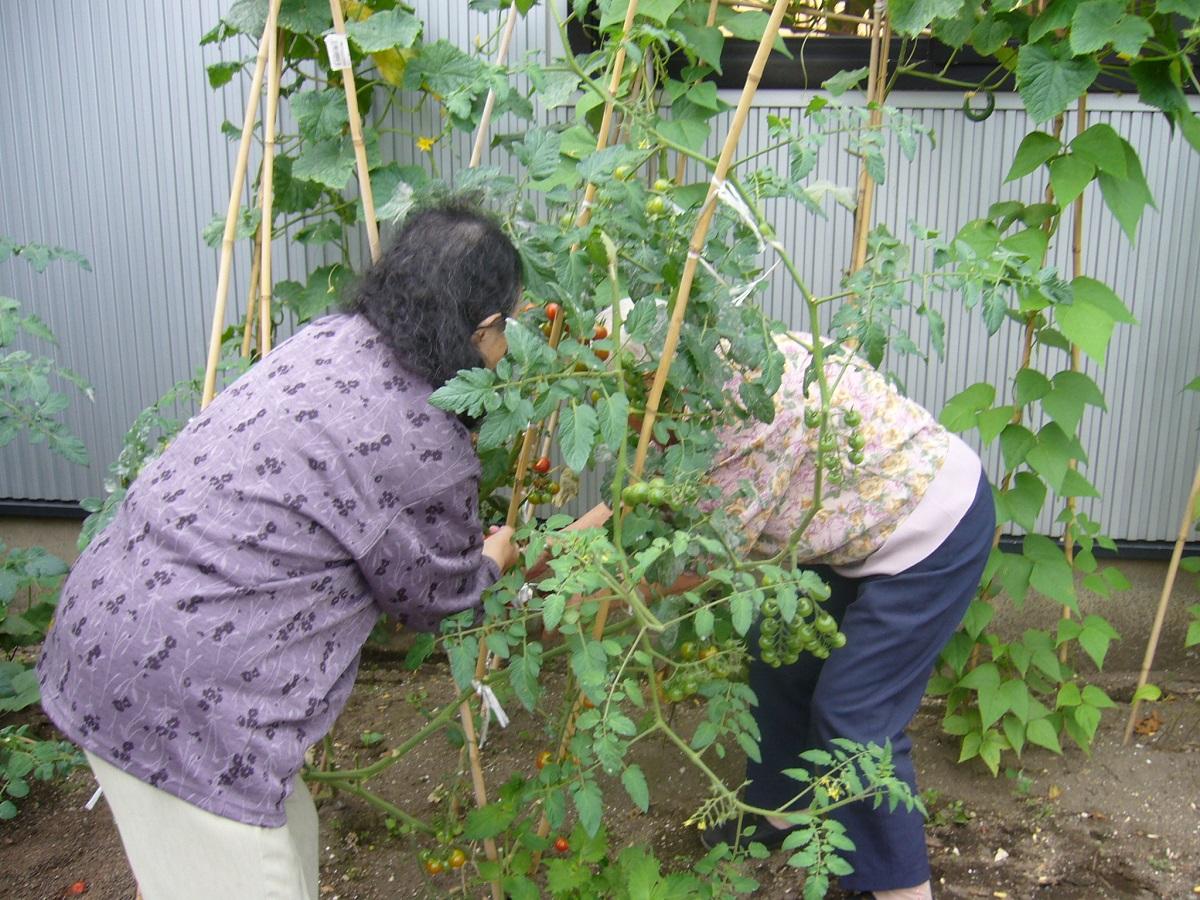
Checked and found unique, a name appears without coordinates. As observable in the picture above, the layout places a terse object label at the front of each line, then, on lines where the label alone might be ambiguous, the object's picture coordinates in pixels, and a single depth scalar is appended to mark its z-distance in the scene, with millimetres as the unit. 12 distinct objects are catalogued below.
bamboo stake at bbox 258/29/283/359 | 2100
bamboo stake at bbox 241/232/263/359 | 2285
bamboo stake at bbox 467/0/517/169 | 2100
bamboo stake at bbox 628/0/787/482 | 1657
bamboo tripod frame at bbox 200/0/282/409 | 2080
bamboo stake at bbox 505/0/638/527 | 1886
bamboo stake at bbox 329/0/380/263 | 2057
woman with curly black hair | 1526
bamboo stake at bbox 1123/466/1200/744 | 2729
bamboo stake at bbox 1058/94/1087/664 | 2531
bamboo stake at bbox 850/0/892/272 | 2539
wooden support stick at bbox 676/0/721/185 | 2219
